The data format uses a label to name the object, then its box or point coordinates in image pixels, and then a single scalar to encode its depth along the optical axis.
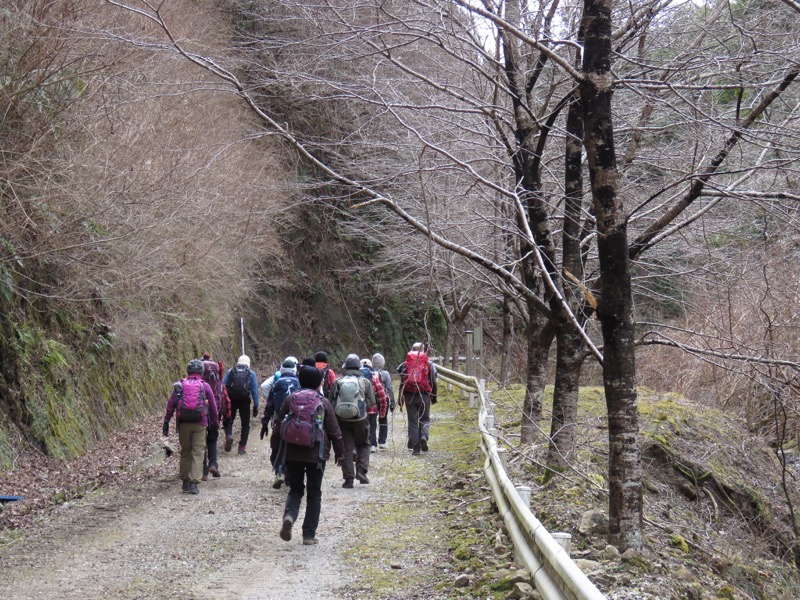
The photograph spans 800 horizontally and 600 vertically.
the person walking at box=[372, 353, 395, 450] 14.59
